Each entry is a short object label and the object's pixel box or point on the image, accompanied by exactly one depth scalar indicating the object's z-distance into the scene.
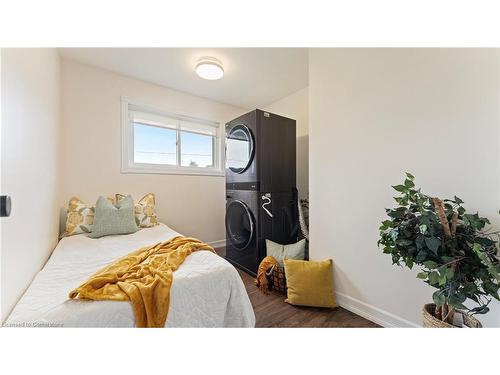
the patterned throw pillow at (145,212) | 2.24
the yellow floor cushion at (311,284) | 1.58
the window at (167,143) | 2.56
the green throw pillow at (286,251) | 1.91
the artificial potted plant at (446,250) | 0.80
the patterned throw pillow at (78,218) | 1.94
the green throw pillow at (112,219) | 1.91
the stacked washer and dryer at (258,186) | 2.16
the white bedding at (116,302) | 0.75
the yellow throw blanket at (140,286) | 0.84
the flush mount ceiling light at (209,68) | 2.08
